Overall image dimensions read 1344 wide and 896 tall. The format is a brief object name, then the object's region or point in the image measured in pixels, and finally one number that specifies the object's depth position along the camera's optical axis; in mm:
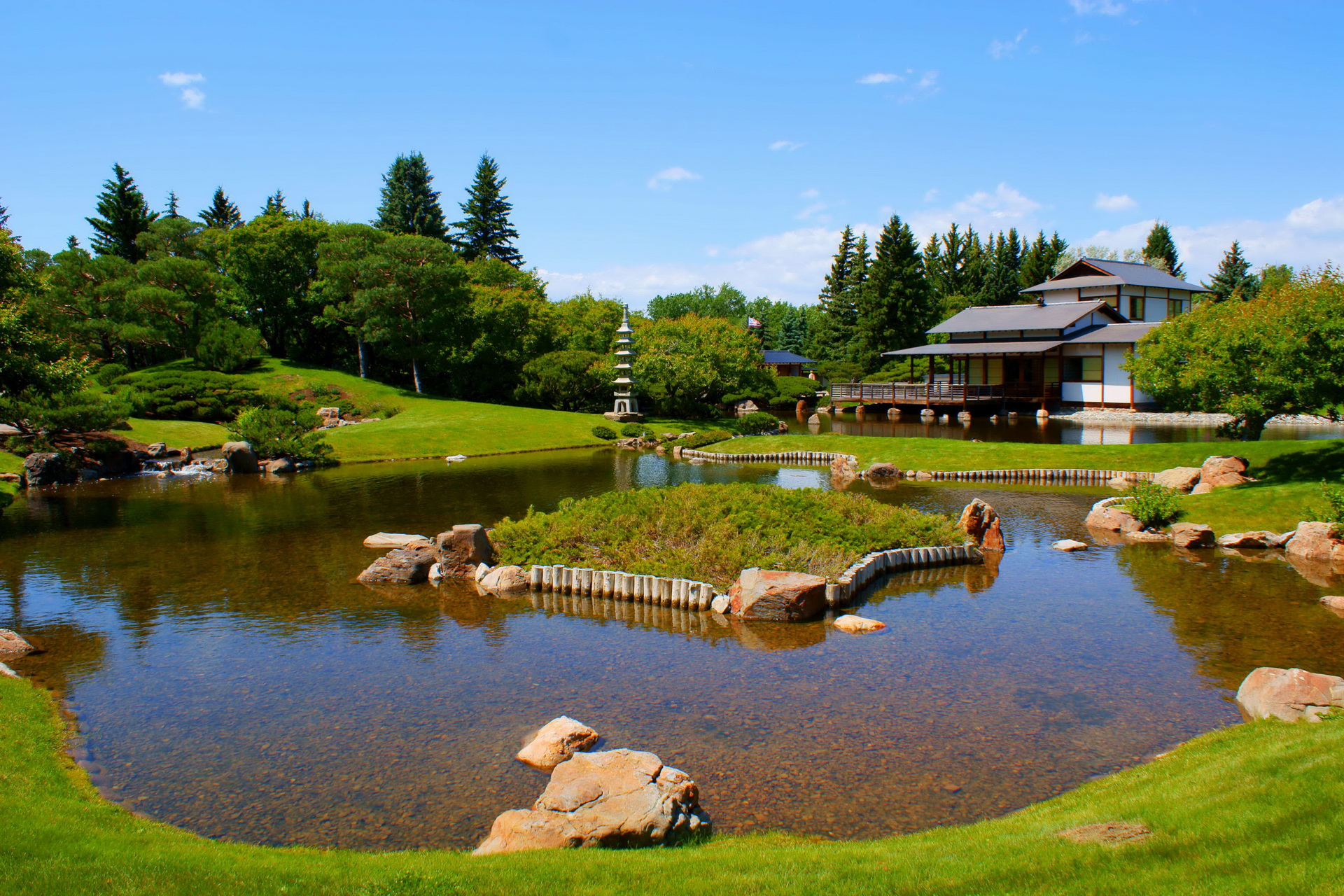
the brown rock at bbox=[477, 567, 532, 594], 18188
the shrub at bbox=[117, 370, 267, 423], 46594
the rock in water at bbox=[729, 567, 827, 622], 15820
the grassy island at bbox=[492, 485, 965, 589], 17984
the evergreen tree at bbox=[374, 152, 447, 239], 84000
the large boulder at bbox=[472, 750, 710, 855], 7953
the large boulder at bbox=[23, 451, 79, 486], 33406
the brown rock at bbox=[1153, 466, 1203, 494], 27484
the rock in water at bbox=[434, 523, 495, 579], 19312
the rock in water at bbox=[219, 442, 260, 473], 37688
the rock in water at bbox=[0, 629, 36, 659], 14023
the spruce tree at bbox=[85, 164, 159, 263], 69250
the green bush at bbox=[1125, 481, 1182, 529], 22062
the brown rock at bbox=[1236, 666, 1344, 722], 10359
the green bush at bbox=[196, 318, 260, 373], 56781
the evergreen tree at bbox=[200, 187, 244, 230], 88375
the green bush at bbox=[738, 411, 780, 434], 50438
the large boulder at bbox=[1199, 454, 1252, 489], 26328
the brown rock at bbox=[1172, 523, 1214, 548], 20703
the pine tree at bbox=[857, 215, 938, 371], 73688
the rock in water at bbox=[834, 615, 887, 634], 15281
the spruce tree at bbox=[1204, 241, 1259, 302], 85438
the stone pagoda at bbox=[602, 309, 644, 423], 54688
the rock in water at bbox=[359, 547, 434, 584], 18984
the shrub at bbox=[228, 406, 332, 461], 39000
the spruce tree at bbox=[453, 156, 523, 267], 87750
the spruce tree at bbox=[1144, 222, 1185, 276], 96250
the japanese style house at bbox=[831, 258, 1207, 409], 57188
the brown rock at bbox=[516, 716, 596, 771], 10258
